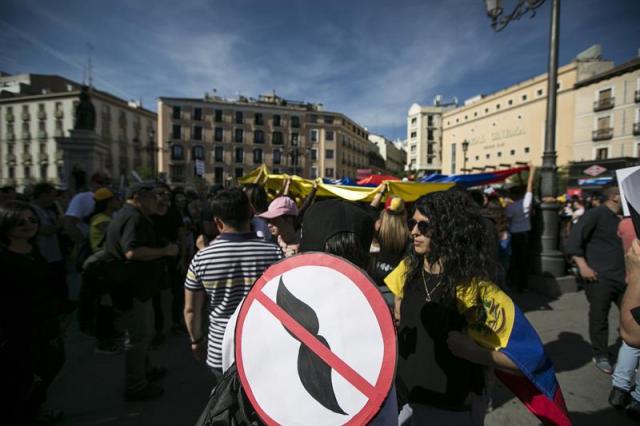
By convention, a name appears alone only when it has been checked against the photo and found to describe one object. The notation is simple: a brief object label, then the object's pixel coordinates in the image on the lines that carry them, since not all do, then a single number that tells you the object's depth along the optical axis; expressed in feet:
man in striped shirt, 6.64
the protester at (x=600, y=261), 10.53
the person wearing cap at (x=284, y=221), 9.48
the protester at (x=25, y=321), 6.27
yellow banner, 18.03
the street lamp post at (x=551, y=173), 18.75
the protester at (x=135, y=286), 9.13
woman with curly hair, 4.86
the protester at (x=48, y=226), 13.48
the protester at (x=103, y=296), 10.10
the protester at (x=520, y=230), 18.88
